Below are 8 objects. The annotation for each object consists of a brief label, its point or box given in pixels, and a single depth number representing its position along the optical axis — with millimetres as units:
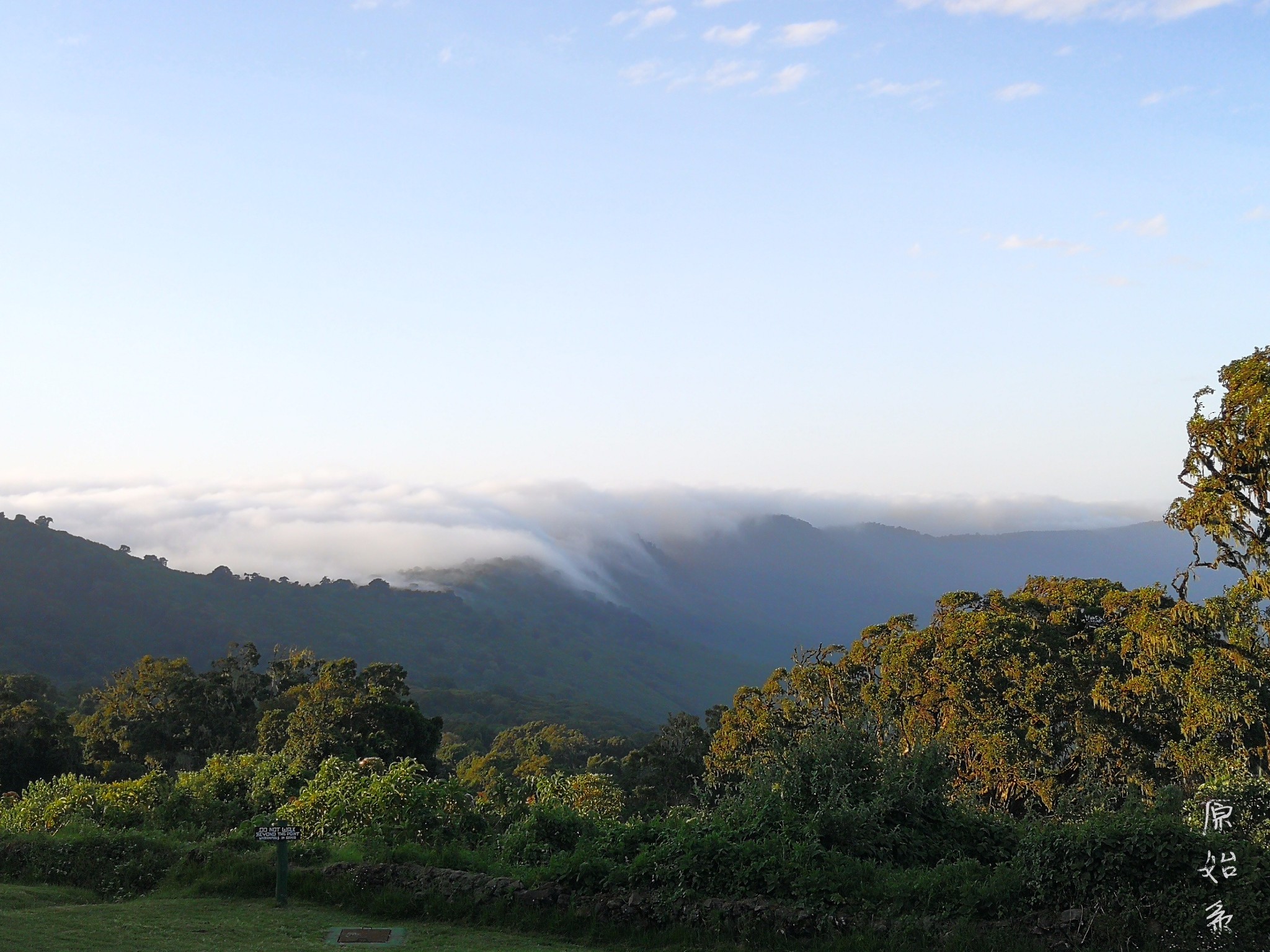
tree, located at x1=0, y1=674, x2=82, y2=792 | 40219
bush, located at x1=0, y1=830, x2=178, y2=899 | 13445
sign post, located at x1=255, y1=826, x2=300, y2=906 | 11875
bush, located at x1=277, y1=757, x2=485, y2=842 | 14711
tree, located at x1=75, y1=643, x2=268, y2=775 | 48562
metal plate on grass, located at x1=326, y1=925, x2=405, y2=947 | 10422
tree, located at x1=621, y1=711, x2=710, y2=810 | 47719
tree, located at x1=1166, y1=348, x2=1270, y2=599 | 19266
